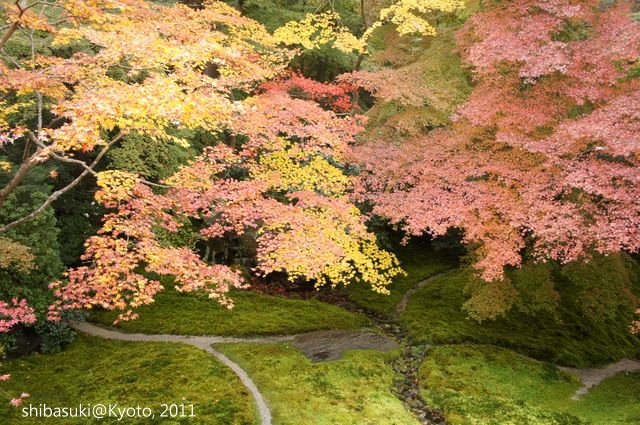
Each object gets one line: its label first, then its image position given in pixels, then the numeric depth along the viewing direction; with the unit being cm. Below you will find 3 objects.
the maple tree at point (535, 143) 1001
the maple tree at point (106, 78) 657
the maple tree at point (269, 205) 970
